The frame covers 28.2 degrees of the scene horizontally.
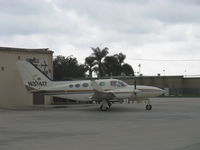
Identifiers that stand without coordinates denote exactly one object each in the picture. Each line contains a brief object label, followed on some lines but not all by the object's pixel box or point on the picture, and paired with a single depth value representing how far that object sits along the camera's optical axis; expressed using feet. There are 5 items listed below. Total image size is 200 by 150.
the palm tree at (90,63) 288.30
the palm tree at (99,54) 292.34
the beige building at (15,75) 120.67
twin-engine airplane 100.94
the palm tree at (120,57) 299.70
